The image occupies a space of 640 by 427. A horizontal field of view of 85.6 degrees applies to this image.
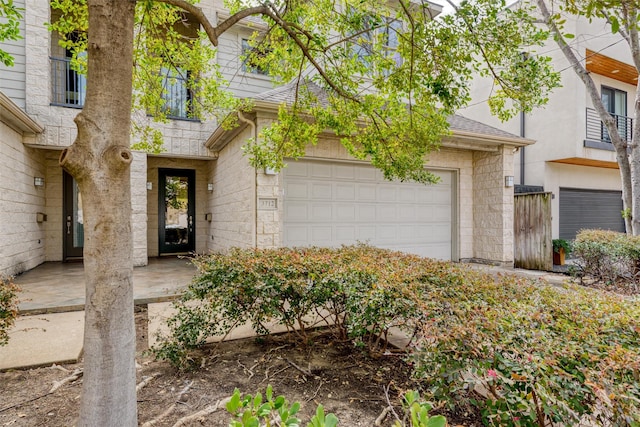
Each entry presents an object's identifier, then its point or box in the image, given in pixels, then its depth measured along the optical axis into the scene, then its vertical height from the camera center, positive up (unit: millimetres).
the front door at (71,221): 8273 -204
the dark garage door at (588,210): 10680 +88
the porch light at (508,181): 7809 +721
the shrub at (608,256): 5633 -734
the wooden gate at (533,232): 7812 -438
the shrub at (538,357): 1333 -630
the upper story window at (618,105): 10969 +3461
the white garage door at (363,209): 6457 +76
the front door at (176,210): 9273 +71
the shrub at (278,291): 2584 -625
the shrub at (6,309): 2680 -760
